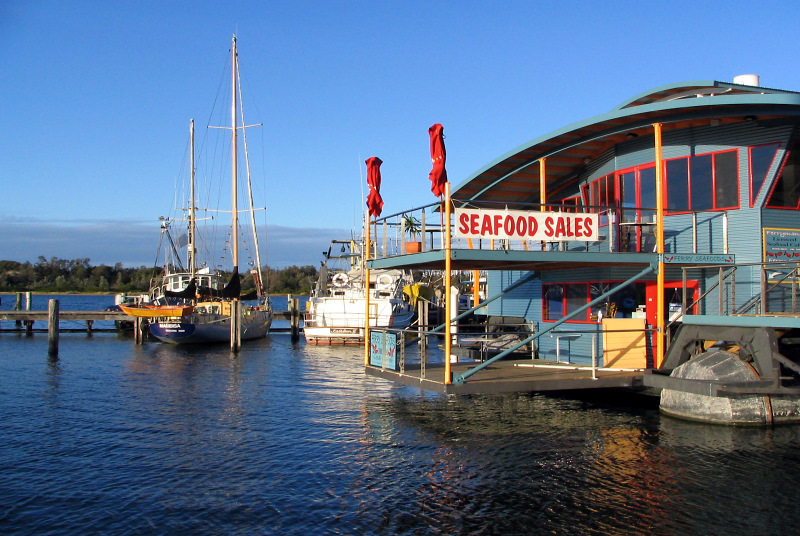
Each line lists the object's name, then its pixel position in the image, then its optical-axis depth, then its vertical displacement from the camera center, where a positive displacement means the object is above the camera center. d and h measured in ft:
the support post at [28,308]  161.48 -2.22
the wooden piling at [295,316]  153.17 -3.71
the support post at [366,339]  56.51 -3.38
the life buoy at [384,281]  161.99 +4.21
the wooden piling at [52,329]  113.19 -4.85
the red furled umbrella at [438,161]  49.32 +9.73
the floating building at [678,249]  46.47 +3.84
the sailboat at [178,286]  140.46 +3.02
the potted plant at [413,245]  54.19 +4.18
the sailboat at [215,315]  130.93 -3.20
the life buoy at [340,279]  162.61 +4.68
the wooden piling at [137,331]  138.21 -6.22
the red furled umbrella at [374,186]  57.21 +9.32
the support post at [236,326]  120.78 -4.65
